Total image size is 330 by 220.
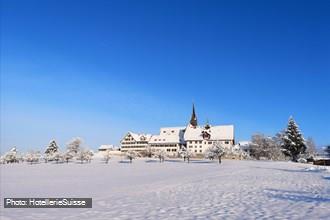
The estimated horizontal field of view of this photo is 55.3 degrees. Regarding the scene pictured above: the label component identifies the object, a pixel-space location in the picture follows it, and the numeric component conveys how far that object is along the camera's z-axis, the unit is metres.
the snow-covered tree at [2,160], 102.12
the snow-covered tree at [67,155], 96.23
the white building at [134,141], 142.25
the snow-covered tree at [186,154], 93.26
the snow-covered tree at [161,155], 92.14
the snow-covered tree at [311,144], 131.44
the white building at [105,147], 172.88
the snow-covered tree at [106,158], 92.37
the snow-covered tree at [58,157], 96.50
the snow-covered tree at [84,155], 93.31
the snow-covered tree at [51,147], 116.15
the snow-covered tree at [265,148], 96.00
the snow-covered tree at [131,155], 92.42
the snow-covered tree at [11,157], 102.81
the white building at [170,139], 135.62
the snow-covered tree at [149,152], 111.97
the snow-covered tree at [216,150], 80.31
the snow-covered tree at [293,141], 78.62
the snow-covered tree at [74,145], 102.88
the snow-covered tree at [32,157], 98.06
